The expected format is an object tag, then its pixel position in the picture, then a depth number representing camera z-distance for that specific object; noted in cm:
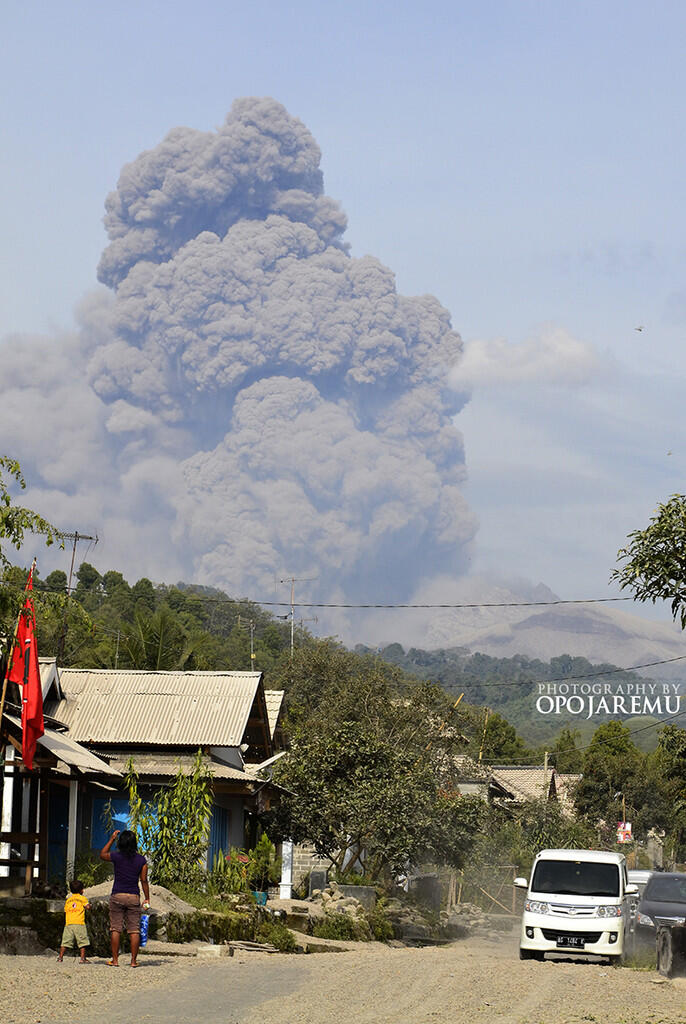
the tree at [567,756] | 11488
